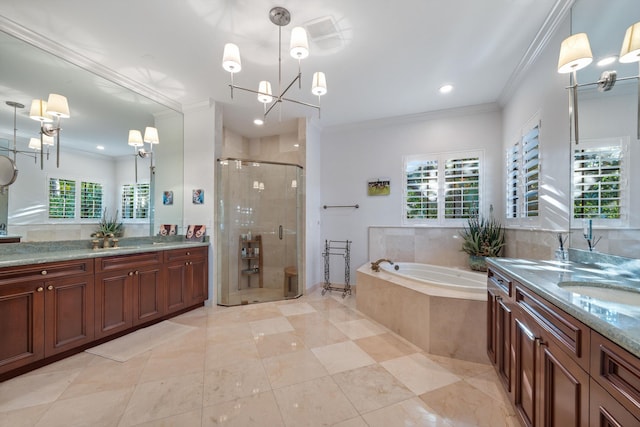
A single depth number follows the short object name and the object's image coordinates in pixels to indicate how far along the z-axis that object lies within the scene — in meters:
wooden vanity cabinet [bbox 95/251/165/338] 2.28
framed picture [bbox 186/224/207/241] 3.41
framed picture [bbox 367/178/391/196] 4.03
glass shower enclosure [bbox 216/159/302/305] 3.70
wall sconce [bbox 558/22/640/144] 1.31
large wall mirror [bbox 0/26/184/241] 2.12
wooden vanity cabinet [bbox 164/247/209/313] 2.89
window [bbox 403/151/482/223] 3.57
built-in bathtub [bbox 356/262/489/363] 2.10
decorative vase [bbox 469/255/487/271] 3.19
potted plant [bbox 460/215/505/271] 3.15
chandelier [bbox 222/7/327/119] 1.68
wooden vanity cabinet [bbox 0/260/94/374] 1.74
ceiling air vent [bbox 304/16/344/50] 2.02
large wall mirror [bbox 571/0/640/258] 1.41
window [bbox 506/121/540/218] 2.43
